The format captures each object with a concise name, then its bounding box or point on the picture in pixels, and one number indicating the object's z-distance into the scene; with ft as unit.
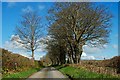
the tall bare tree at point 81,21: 71.90
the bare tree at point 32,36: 102.87
